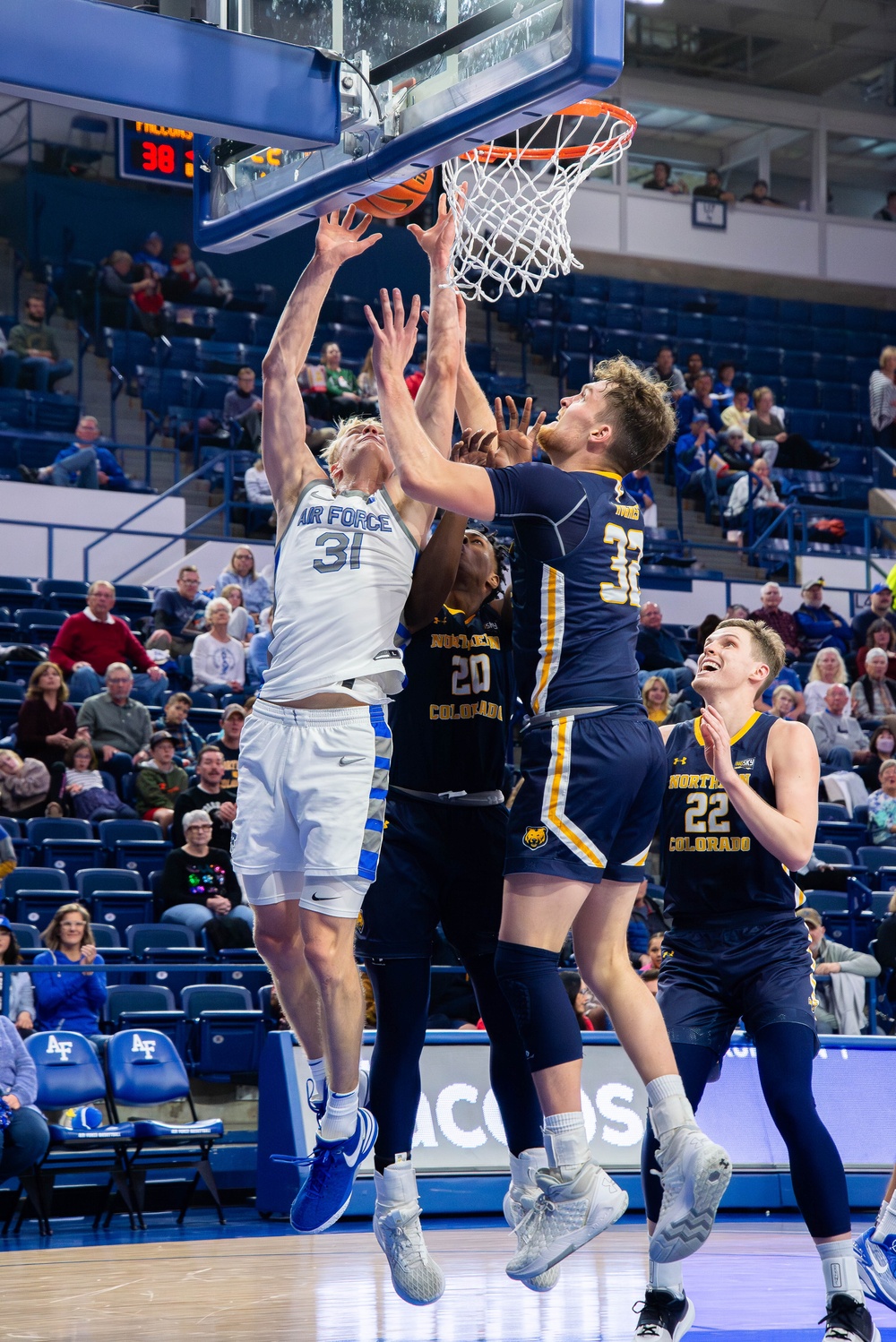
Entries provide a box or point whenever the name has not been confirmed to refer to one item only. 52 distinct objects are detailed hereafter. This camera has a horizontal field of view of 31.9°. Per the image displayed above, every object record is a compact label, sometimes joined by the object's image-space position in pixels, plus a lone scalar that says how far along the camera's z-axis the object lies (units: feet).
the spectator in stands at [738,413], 77.82
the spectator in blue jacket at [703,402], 77.97
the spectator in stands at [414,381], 53.93
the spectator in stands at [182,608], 52.60
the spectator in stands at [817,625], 62.13
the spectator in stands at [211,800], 39.99
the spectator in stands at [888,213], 96.73
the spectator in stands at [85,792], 41.93
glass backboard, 15.20
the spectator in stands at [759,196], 93.09
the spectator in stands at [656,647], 54.49
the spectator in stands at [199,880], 38.60
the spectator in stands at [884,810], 49.06
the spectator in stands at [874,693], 56.34
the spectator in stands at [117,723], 43.96
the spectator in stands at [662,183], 91.35
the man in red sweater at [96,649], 46.47
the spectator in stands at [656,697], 46.24
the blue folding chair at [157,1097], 32.04
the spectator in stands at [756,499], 73.61
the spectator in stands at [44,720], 42.47
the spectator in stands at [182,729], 45.09
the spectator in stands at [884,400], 84.79
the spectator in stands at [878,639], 58.95
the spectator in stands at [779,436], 79.10
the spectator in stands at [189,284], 74.54
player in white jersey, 17.47
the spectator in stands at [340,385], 65.31
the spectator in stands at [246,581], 53.01
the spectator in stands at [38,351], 65.82
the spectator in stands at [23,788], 41.52
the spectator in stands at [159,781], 42.75
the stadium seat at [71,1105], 31.24
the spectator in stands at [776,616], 59.41
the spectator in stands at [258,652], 49.14
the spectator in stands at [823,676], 54.54
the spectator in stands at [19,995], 32.91
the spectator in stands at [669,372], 75.41
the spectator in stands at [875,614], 60.34
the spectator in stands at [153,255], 74.38
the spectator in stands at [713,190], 91.35
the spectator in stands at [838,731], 52.95
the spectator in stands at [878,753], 52.08
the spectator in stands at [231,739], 41.60
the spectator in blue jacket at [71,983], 33.40
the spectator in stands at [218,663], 48.80
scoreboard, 66.69
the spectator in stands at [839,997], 38.09
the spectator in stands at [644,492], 67.36
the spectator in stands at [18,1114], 29.94
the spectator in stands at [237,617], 49.73
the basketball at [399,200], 19.07
